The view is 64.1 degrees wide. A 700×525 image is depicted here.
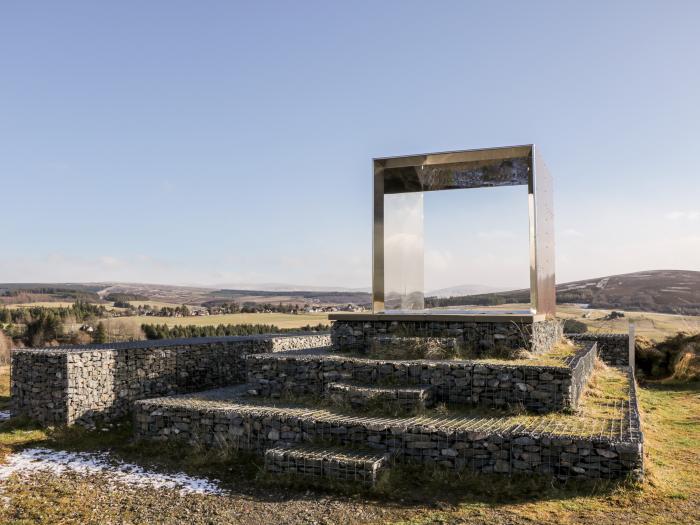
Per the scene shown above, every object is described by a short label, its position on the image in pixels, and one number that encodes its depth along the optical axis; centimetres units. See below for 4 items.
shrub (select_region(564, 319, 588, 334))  2134
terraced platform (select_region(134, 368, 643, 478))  705
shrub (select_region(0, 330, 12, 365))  2448
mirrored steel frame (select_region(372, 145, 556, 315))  1167
